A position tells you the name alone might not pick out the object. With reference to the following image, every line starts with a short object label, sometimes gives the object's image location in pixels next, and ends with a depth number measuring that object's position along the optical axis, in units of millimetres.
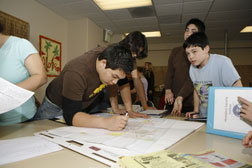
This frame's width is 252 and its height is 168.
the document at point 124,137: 599
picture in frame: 3456
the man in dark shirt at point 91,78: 904
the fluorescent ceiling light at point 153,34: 5375
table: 525
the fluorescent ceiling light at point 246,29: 4787
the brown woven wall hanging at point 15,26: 2659
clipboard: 767
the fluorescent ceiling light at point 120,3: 3355
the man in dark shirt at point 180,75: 1615
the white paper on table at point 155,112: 1316
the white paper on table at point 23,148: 560
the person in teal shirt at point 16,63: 966
